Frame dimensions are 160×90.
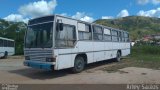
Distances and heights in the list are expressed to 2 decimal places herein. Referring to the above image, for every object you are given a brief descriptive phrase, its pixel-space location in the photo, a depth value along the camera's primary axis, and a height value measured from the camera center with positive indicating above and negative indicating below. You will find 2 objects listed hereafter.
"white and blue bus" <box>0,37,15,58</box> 14.29 +0.03
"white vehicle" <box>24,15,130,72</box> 5.98 +0.18
